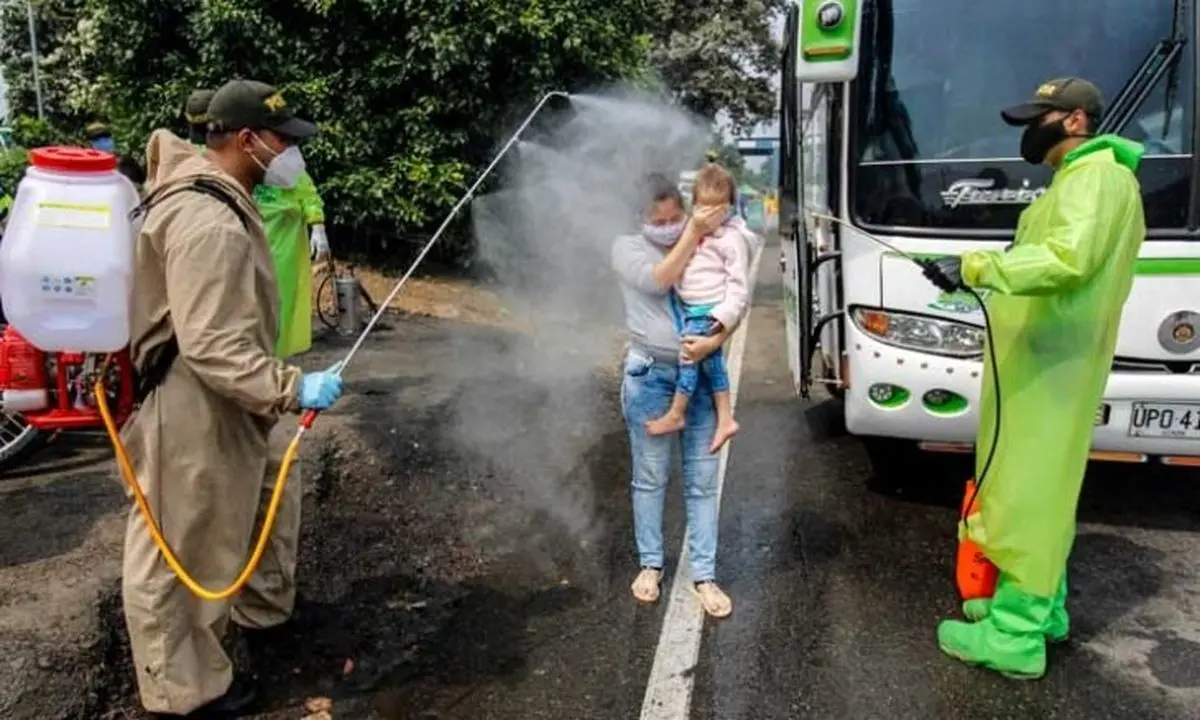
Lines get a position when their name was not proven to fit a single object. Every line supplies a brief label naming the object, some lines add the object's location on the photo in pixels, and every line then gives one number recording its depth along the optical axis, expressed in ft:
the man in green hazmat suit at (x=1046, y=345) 10.91
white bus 14.78
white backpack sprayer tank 9.53
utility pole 54.34
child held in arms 12.65
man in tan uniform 9.65
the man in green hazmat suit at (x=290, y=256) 16.78
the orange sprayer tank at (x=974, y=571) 13.03
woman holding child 12.73
